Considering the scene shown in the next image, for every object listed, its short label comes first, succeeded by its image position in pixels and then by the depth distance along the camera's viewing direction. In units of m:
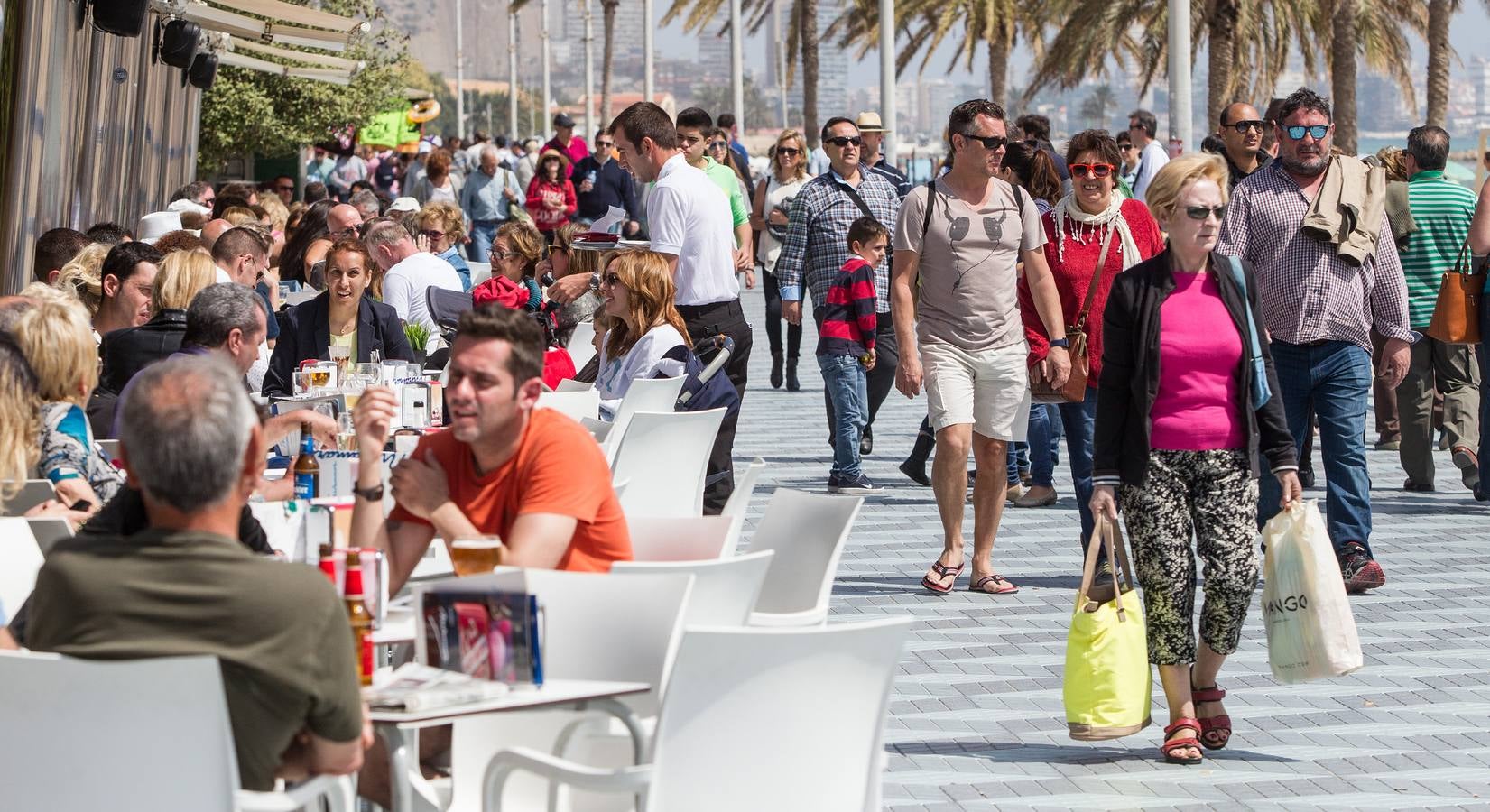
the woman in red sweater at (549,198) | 46.75
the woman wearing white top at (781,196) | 30.72
